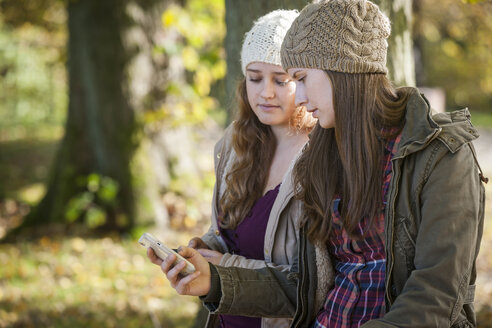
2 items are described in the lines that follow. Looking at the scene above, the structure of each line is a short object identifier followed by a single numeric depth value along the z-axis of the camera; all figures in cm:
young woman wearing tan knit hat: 199
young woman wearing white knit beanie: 272
